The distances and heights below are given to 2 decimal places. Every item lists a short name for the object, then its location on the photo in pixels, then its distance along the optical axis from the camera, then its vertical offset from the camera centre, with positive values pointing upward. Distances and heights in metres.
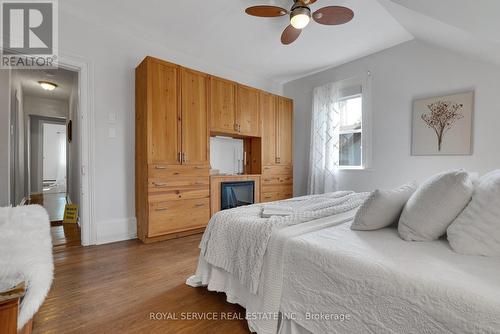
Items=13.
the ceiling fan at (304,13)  2.18 +1.42
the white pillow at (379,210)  1.31 -0.26
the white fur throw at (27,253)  0.82 -0.39
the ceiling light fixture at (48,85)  4.49 +1.52
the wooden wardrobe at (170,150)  2.89 +0.17
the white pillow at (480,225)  0.98 -0.27
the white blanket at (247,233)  1.32 -0.43
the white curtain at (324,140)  4.06 +0.41
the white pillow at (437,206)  1.12 -0.20
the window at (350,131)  3.89 +0.55
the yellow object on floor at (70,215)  3.93 -0.85
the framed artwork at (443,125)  2.88 +0.50
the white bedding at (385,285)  0.73 -0.44
